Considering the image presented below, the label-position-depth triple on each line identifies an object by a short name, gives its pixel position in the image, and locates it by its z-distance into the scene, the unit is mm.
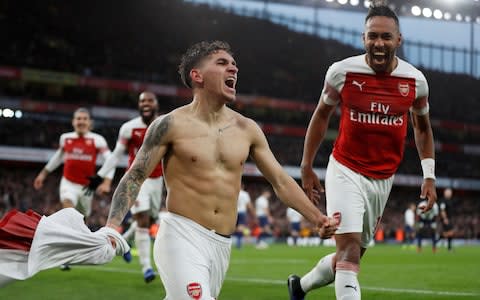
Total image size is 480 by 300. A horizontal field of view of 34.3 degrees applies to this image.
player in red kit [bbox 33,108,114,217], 12922
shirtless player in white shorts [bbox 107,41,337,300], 4527
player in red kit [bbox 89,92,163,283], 10266
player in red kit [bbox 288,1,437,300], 5926
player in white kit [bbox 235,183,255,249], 26000
